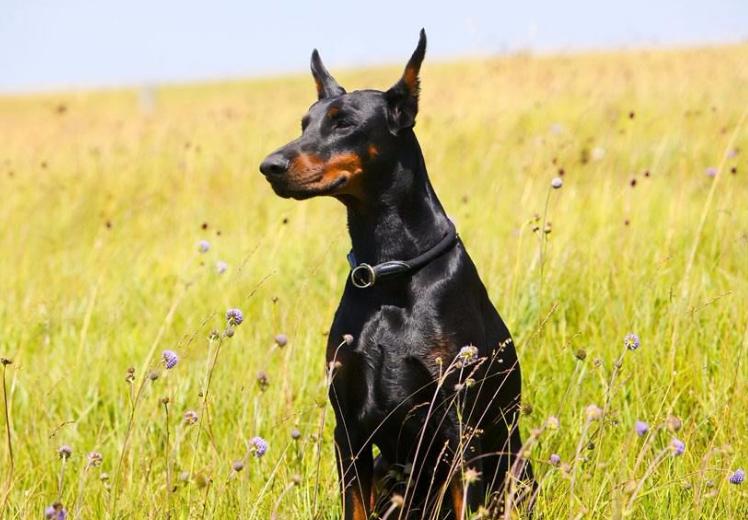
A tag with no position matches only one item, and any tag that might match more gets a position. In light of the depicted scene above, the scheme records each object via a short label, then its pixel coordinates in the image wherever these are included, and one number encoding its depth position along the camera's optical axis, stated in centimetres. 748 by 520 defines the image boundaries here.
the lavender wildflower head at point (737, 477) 488
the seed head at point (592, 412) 377
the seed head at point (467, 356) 464
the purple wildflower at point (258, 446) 447
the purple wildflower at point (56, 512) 424
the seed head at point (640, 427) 431
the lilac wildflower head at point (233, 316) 480
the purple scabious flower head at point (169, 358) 465
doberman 541
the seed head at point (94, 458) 453
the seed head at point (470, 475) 386
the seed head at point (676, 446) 402
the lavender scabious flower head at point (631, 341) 481
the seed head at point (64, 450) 483
